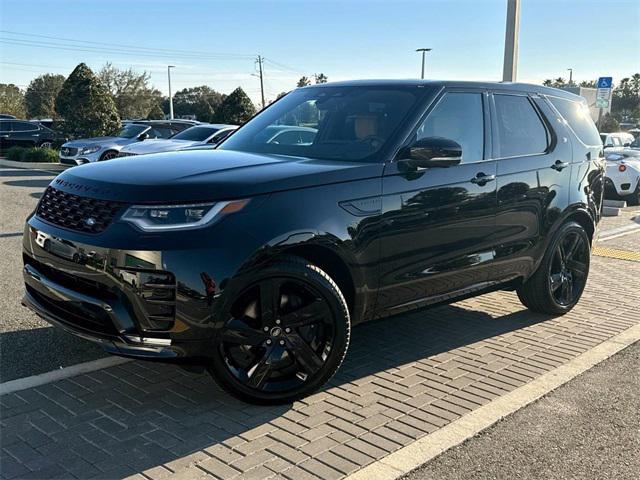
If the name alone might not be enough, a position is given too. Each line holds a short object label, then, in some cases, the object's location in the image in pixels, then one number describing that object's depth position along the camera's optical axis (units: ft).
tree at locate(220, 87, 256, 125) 102.01
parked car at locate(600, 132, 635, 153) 71.26
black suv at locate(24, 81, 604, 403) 10.99
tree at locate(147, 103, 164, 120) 210.59
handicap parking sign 57.77
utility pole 236.43
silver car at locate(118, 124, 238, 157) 43.34
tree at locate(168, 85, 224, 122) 297.33
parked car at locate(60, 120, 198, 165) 56.95
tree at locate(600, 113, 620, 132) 173.27
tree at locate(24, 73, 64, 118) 212.04
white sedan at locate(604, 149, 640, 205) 53.01
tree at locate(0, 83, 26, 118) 190.60
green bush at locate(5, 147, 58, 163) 73.61
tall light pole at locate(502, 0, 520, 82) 36.50
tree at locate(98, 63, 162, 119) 212.02
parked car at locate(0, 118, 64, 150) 89.51
